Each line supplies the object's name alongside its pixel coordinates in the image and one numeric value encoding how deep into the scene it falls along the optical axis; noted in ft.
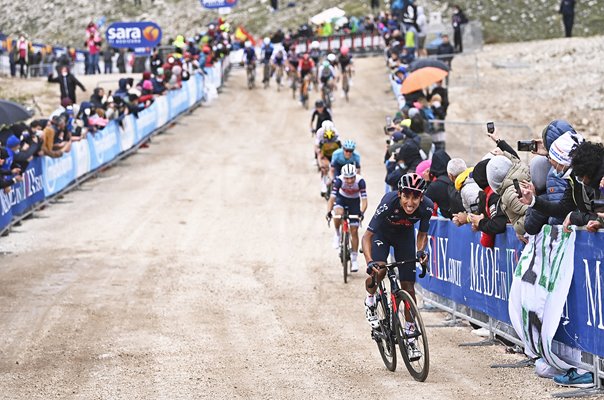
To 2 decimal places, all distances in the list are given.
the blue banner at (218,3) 163.63
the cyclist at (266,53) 149.09
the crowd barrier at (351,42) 173.47
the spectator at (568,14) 155.19
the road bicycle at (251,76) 151.23
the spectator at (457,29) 140.56
